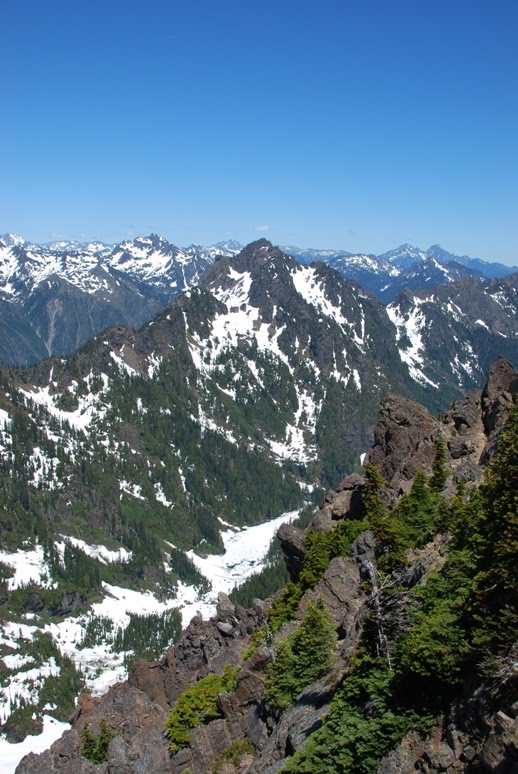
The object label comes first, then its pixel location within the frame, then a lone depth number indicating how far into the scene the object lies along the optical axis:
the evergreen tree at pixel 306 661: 44.62
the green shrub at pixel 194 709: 52.34
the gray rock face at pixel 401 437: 98.44
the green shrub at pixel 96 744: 61.50
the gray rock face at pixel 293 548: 87.75
